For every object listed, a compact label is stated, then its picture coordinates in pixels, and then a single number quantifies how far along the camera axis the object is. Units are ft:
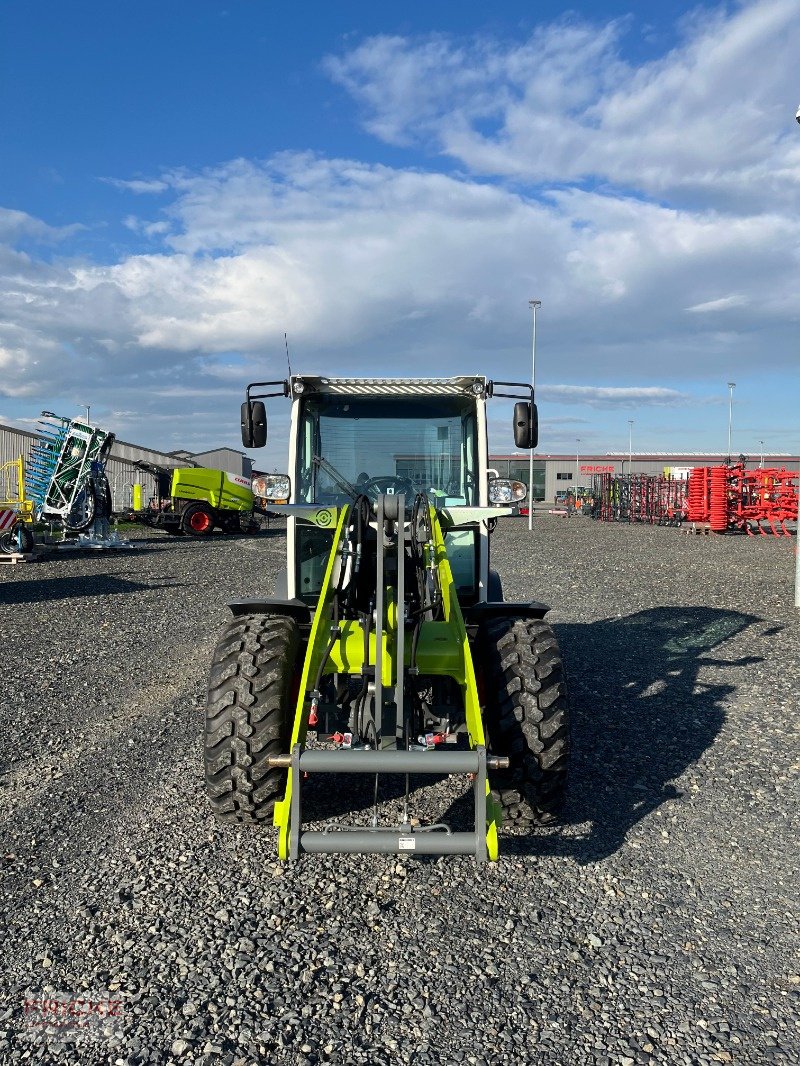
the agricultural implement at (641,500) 122.11
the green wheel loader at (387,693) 11.53
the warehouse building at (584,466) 241.76
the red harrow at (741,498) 95.91
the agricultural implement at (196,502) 89.15
